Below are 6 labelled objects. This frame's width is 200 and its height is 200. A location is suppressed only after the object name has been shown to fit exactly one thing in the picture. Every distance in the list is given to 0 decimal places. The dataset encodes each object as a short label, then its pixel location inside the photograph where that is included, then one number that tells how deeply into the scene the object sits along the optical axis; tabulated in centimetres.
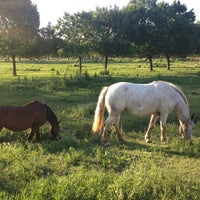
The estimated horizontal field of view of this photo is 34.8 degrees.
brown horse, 912
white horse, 955
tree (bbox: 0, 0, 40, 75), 3006
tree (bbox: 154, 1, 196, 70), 4056
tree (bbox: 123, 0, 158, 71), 4062
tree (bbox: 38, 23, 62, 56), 3297
